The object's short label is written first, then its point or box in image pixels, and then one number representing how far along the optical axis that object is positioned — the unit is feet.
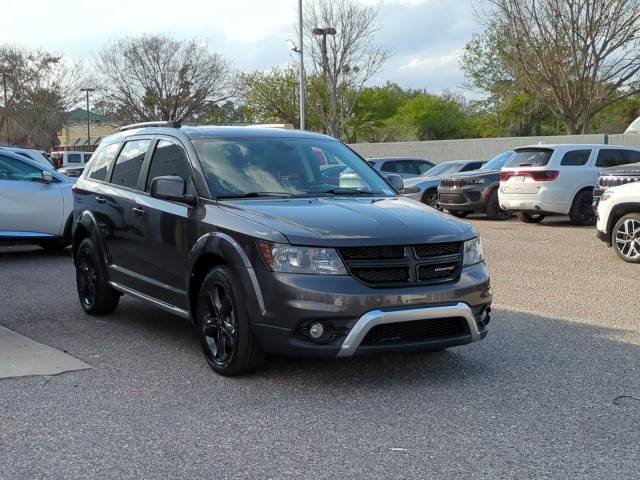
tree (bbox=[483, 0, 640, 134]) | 108.27
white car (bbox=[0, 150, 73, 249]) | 41.45
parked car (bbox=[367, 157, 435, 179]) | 73.15
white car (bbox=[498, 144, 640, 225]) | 55.11
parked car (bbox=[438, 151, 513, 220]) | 62.64
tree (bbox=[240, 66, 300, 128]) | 178.50
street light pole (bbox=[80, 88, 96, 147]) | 191.86
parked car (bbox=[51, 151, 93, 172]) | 138.08
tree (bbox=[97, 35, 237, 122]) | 185.16
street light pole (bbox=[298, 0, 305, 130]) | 124.77
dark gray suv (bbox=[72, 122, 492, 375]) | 17.20
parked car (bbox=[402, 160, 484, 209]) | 68.39
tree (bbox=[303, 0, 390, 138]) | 139.03
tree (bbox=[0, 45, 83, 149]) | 187.28
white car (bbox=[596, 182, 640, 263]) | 36.73
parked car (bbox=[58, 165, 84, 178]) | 87.90
